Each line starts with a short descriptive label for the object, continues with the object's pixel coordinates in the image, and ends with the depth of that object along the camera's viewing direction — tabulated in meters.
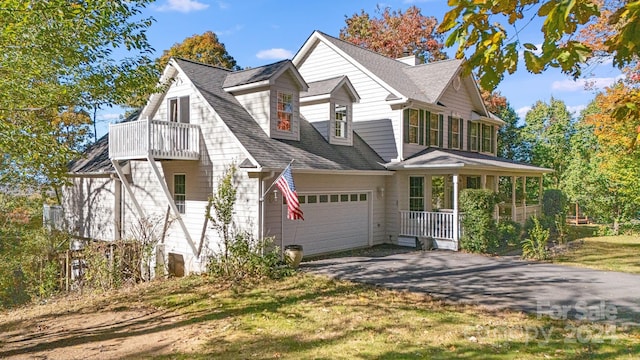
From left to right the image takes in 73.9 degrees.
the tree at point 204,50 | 32.09
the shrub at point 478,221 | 14.67
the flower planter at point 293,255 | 12.13
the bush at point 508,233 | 15.30
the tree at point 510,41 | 2.99
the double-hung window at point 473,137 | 21.69
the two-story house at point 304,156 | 13.02
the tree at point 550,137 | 33.50
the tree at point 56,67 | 8.02
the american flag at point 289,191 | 10.84
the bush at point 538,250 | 13.79
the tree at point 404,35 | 32.03
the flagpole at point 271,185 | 11.80
